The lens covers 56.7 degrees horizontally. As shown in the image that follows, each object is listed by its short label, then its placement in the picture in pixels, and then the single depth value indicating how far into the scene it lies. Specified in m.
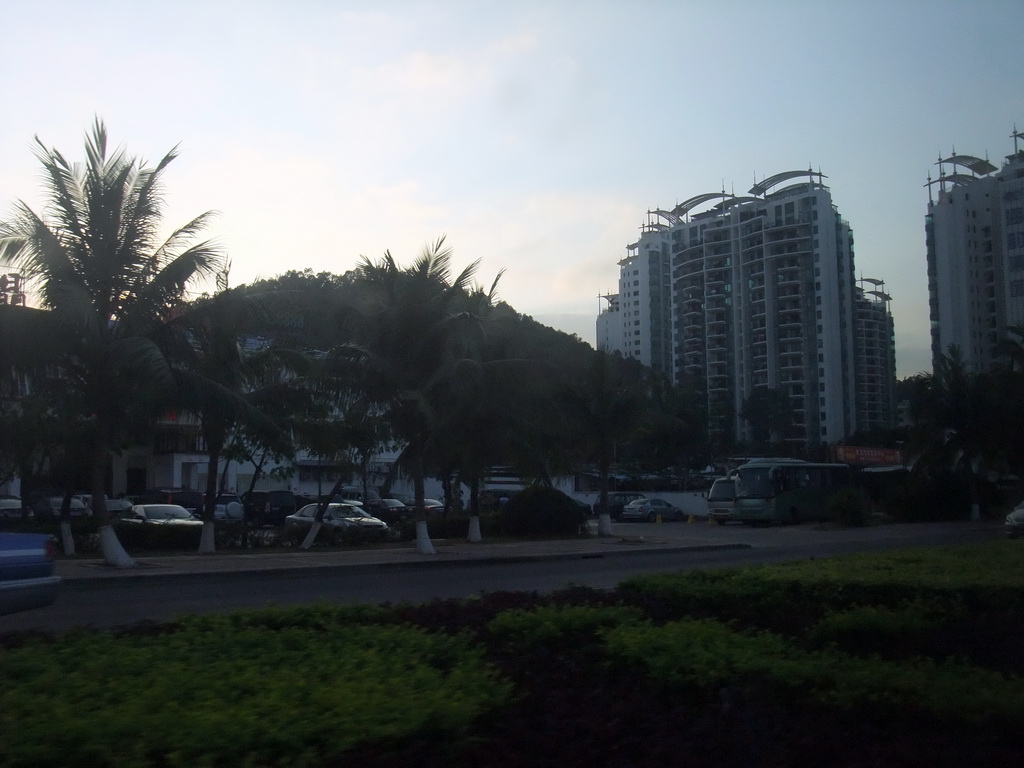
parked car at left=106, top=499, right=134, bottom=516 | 36.93
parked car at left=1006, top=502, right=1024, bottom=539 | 26.86
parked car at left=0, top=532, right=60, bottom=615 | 9.13
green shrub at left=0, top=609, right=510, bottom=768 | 4.17
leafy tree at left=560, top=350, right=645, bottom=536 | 30.33
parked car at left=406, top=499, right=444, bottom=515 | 41.52
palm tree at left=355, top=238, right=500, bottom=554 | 22.66
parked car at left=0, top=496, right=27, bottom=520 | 37.22
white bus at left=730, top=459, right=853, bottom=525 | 40.06
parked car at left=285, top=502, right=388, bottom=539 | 28.74
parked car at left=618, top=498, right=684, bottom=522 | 46.44
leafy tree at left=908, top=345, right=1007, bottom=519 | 41.56
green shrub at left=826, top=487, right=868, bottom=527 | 37.88
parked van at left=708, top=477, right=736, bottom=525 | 42.09
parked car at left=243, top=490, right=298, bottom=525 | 38.84
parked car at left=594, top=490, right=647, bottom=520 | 48.48
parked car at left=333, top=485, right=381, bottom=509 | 43.84
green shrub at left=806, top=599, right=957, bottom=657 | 7.35
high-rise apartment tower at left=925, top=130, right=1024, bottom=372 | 84.69
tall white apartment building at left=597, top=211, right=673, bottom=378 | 137.12
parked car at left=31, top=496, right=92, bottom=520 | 35.88
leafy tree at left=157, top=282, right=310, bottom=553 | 19.44
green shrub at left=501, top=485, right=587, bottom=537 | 30.61
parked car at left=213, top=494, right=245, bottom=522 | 34.09
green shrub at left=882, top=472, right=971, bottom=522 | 42.53
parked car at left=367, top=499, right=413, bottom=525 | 41.84
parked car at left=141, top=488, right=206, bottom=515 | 41.62
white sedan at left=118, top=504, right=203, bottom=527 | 30.68
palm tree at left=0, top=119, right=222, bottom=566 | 17.95
